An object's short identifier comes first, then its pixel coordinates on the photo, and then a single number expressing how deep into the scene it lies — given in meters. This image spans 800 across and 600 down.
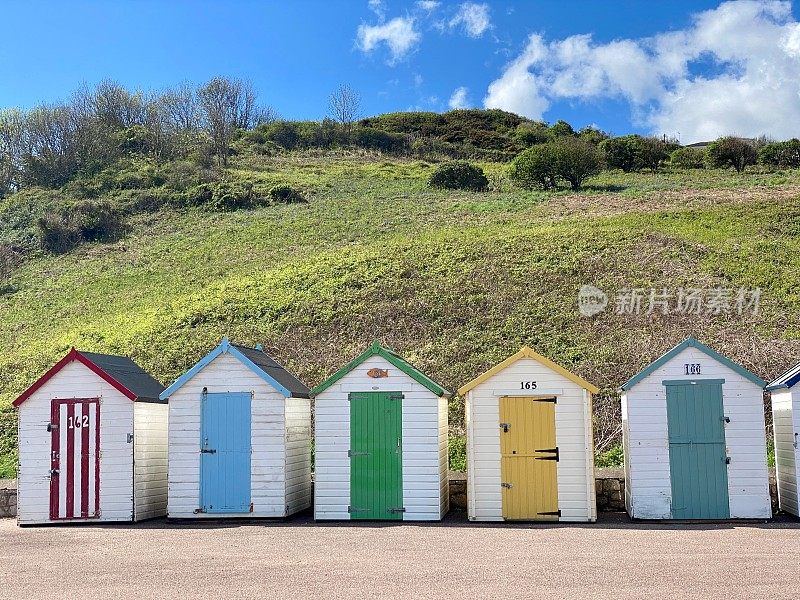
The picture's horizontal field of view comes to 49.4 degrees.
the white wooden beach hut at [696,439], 13.24
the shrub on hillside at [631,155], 60.00
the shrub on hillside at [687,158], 62.75
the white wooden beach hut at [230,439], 13.98
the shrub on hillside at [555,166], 47.94
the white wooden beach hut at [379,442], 13.77
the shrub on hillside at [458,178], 50.06
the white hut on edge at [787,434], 13.10
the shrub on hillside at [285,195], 47.50
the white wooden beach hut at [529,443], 13.53
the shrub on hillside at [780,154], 58.31
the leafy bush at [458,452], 17.83
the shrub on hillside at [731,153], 58.69
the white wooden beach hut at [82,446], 14.16
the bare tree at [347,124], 76.84
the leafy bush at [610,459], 17.59
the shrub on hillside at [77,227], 43.53
